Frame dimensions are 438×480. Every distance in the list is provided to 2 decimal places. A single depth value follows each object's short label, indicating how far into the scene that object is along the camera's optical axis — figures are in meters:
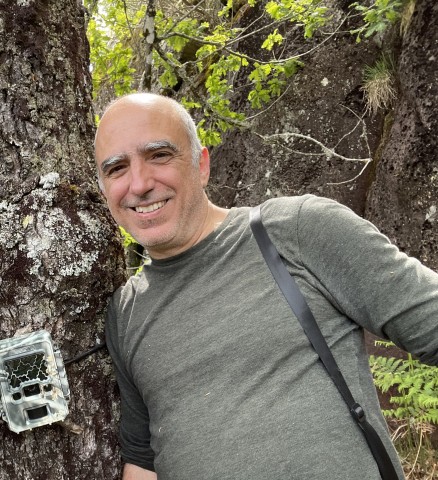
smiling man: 1.63
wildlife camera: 1.74
